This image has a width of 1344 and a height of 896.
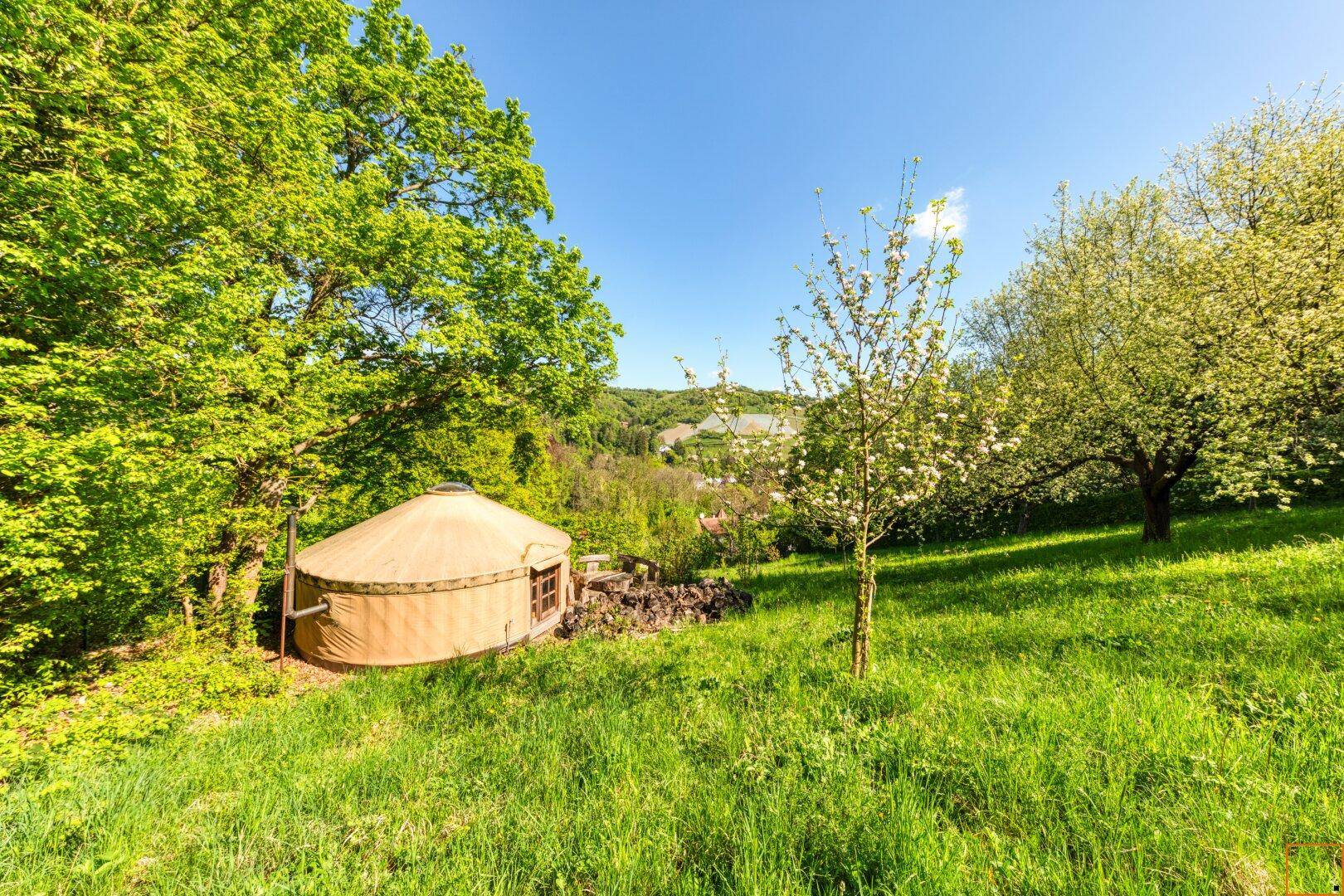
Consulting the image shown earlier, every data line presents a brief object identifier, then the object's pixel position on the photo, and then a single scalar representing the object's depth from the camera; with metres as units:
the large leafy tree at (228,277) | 5.84
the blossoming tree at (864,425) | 4.51
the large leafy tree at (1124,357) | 8.87
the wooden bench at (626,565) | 17.79
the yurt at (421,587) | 10.67
